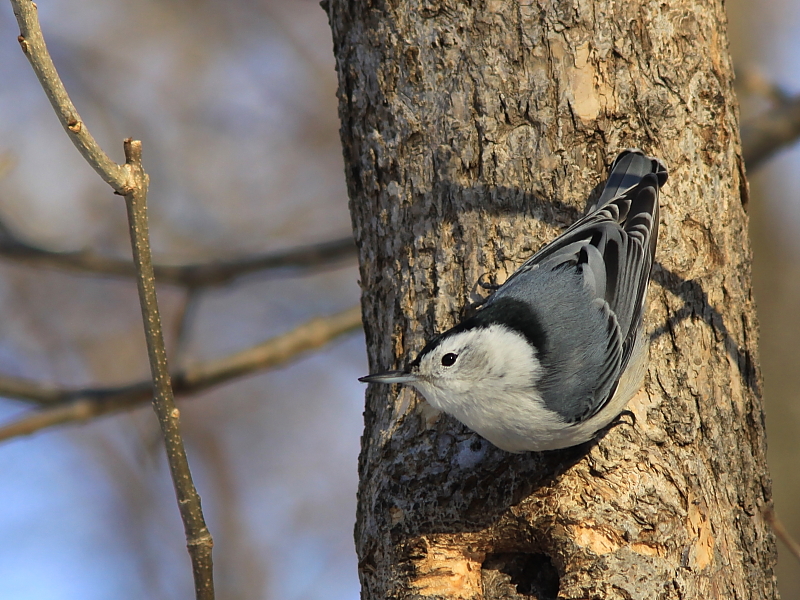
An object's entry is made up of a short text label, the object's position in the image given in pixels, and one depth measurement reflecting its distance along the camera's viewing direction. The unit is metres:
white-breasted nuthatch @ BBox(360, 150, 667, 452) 5.90
